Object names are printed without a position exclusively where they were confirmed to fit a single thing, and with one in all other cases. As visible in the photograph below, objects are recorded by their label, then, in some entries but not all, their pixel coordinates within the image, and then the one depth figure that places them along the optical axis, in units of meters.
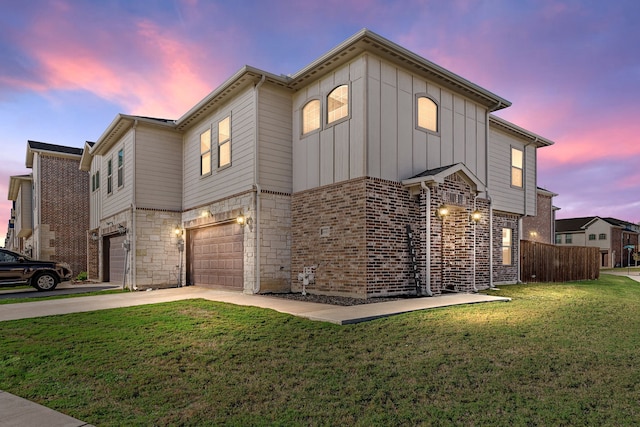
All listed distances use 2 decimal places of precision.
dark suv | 14.05
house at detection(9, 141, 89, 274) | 23.12
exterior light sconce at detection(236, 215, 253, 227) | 11.63
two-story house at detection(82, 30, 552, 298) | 10.16
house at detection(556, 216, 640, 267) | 47.00
